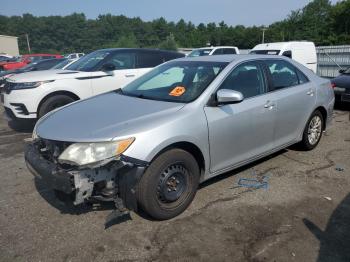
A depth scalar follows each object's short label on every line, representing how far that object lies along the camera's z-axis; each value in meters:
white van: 13.13
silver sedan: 3.01
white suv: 6.70
